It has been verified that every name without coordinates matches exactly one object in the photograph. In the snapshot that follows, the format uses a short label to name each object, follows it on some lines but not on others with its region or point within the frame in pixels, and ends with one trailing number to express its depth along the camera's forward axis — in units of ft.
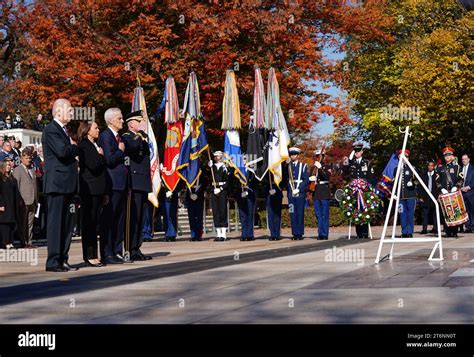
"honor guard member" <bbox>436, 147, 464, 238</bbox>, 78.64
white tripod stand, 41.98
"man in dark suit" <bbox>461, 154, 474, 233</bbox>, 89.10
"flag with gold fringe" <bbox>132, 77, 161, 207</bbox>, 62.78
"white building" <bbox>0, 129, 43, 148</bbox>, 108.58
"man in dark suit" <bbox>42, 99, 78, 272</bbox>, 39.90
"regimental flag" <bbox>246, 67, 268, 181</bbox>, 74.79
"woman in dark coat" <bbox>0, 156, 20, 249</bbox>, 61.26
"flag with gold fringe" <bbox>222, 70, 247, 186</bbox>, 75.41
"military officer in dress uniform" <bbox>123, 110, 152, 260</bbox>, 46.24
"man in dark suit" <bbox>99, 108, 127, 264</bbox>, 43.78
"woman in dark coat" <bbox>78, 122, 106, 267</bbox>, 42.06
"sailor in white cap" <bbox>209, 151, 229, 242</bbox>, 76.79
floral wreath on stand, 71.10
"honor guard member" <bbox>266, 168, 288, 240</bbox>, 74.95
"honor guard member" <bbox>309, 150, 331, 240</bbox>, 74.90
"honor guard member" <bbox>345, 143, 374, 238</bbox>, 73.72
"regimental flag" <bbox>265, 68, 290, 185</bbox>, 74.28
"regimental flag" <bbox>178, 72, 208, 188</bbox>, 75.41
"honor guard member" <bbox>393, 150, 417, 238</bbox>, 76.48
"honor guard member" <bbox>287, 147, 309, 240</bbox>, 74.54
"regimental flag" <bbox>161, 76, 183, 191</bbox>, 75.66
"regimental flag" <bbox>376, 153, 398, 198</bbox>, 69.26
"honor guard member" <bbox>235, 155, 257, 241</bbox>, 75.41
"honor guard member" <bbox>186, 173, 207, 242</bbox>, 77.71
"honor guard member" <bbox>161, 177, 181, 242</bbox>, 77.82
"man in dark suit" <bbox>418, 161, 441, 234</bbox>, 82.64
